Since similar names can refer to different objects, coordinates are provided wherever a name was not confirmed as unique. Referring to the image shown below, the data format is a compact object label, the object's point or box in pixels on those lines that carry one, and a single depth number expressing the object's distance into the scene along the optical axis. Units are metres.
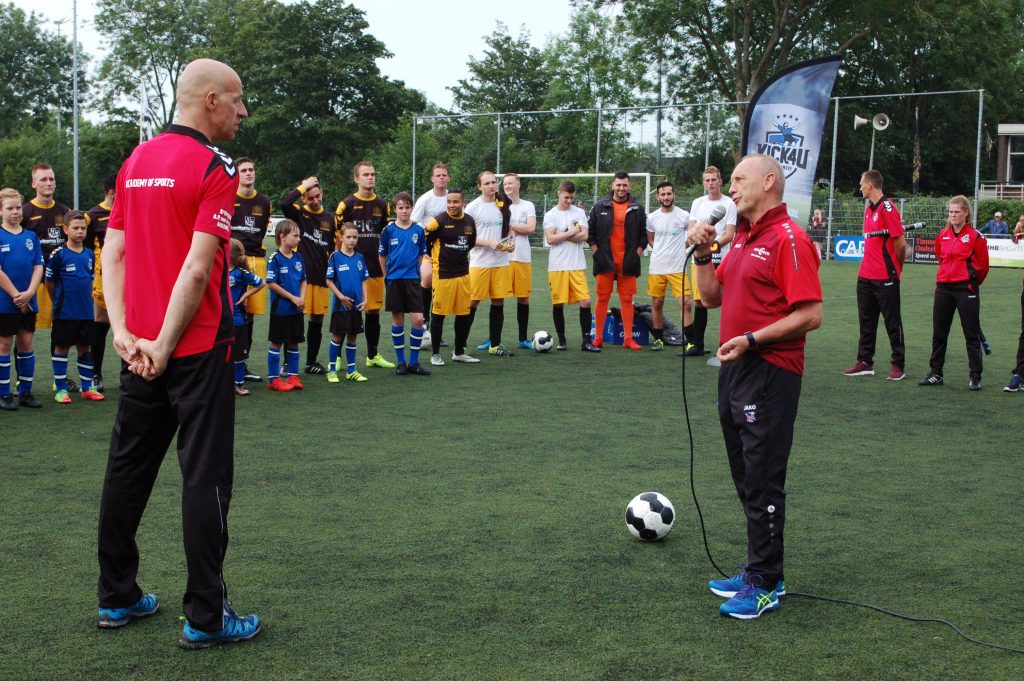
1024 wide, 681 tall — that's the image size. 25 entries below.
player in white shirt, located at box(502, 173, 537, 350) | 12.20
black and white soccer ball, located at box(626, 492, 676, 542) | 5.01
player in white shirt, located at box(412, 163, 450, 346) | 11.96
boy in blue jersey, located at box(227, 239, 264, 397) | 8.86
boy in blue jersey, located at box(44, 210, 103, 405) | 8.45
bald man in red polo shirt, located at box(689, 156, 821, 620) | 4.14
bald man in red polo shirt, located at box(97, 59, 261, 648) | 3.51
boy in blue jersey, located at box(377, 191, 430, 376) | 10.33
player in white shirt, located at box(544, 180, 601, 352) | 12.38
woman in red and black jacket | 9.73
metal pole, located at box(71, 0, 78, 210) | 34.72
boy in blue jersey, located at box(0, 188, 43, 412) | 8.09
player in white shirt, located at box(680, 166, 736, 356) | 11.23
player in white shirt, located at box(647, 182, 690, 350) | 12.23
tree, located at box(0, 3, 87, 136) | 70.62
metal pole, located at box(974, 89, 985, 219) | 27.36
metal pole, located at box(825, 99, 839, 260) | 30.75
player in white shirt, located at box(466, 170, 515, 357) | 11.77
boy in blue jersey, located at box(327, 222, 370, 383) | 9.91
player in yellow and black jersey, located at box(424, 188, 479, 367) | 10.93
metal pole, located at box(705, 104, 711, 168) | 31.88
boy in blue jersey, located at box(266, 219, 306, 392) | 9.33
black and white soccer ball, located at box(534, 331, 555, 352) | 11.95
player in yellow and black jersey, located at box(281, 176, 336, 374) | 10.11
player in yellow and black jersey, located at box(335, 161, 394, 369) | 10.84
